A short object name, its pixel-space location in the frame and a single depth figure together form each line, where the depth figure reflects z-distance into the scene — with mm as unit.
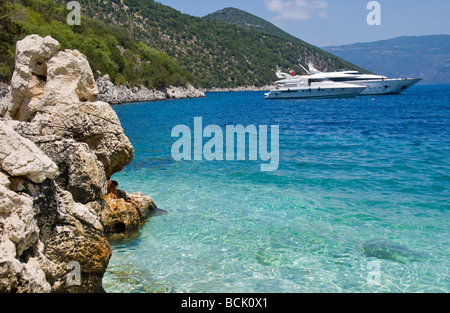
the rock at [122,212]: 8185
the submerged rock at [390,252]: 7230
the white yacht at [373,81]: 80562
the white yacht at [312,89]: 74250
